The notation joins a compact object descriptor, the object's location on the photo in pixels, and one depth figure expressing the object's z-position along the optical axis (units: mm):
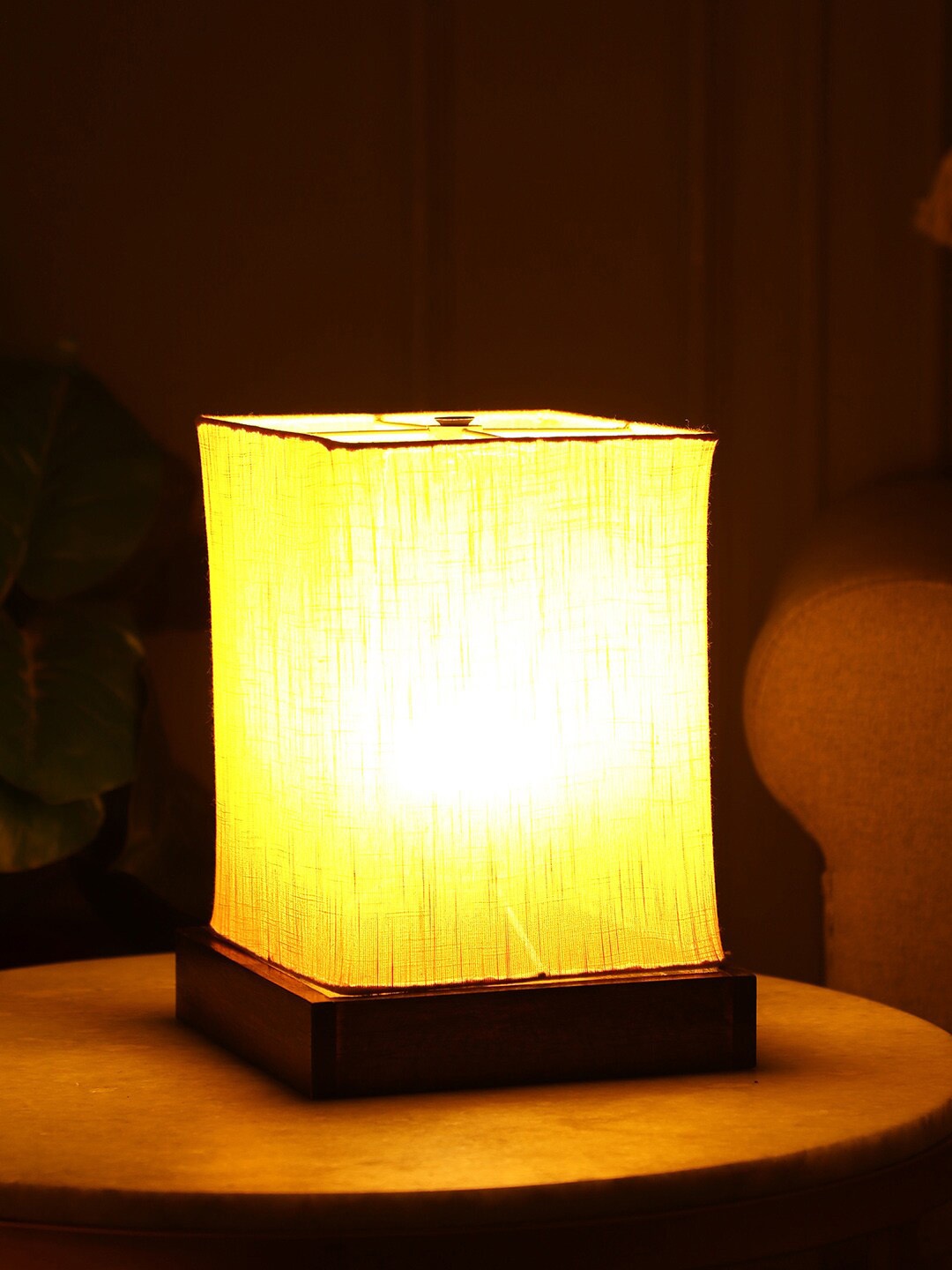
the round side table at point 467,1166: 1829
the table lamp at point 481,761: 1962
